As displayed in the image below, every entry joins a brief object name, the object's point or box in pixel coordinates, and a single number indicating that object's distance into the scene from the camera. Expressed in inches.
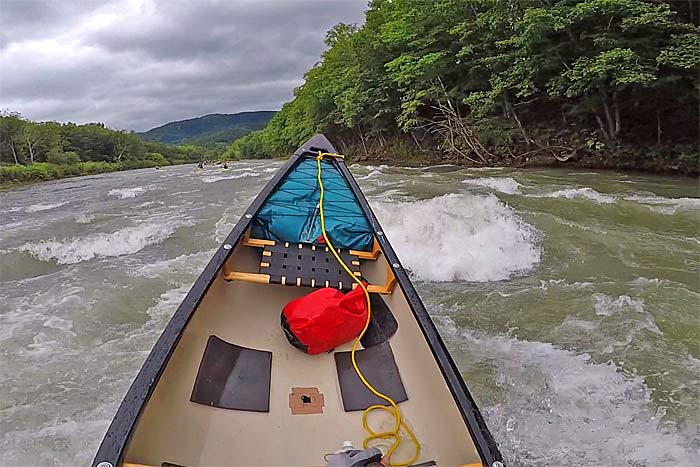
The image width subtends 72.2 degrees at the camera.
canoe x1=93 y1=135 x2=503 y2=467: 76.6
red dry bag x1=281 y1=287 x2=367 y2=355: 113.3
